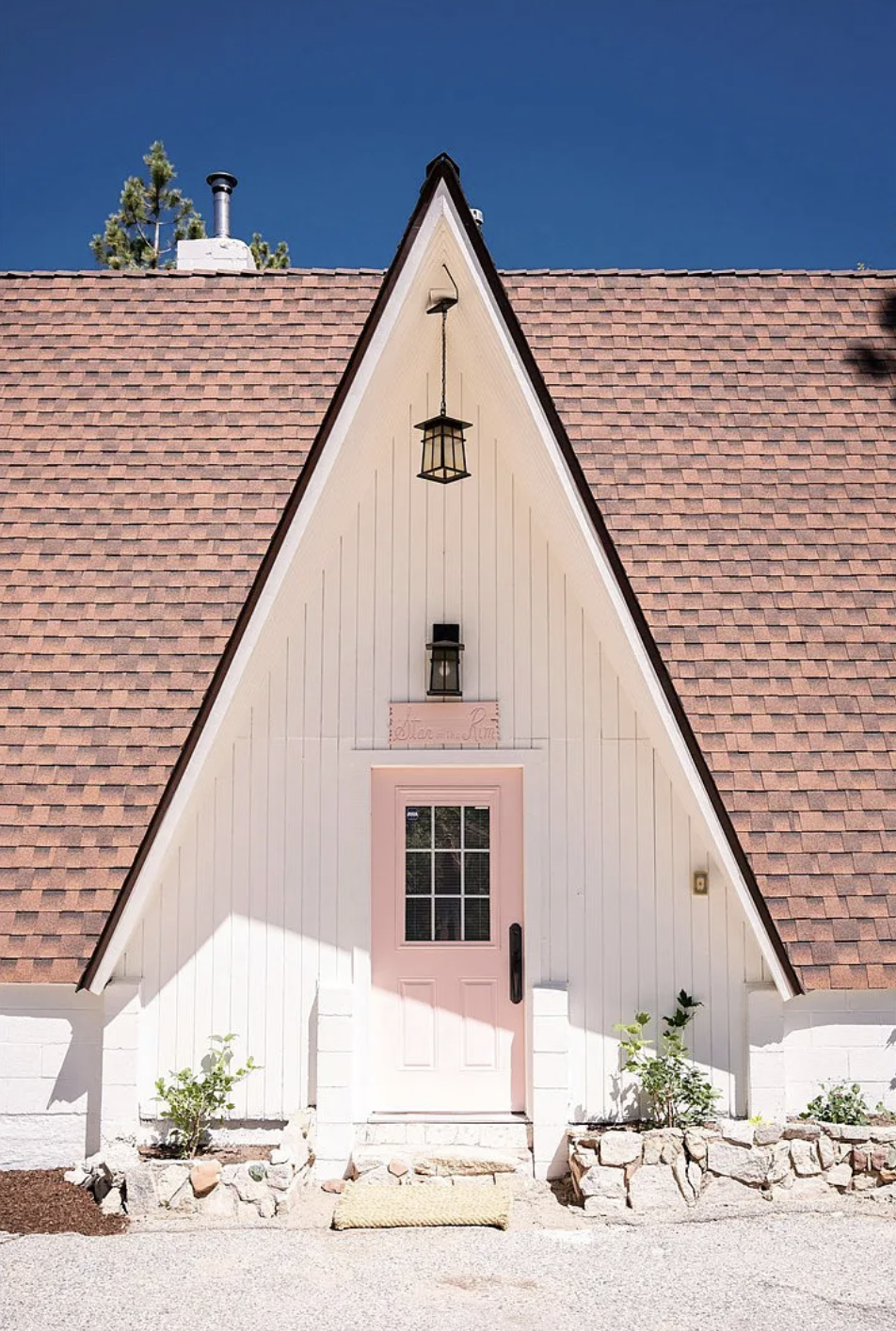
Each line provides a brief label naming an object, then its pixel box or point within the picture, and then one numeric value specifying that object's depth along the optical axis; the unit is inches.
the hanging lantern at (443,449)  299.7
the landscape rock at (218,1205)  258.5
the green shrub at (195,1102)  276.8
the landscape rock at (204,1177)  258.2
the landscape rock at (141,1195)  259.3
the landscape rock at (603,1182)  263.0
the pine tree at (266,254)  944.3
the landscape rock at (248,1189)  259.8
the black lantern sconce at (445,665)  303.9
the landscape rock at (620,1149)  263.7
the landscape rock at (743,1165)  263.1
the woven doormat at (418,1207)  259.1
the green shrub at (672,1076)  277.9
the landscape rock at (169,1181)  259.9
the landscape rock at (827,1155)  265.7
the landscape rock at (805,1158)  265.3
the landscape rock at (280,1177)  261.3
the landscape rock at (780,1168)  264.1
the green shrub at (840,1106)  273.1
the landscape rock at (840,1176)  264.5
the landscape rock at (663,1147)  264.2
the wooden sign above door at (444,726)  306.5
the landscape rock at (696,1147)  263.6
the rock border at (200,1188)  259.0
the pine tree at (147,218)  925.2
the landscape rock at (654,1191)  261.3
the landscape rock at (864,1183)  264.4
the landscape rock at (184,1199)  259.1
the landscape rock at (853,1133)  265.9
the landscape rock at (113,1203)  259.9
